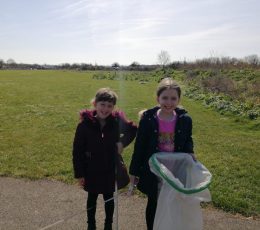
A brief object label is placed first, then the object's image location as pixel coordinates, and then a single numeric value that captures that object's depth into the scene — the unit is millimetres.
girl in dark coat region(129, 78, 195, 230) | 2077
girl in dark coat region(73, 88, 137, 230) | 2215
